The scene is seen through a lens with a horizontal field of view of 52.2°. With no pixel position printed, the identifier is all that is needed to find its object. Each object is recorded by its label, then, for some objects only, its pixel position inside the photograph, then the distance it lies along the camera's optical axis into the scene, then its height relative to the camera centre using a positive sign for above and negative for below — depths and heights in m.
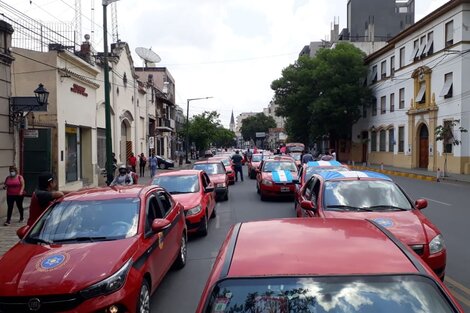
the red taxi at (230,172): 24.09 -1.33
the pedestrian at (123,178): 12.91 -0.88
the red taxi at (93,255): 4.50 -1.19
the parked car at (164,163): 42.72 -1.52
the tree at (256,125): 137.59 +6.16
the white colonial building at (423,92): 31.27 +4.21
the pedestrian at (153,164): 29.03 -1.10
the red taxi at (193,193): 10.09 -1.10
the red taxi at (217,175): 17.03 -1.10
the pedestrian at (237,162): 25.83 -0.88
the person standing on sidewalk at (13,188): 12.35 -1.08
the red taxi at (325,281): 2.65 -0.78
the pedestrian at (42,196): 7.78 -0.81
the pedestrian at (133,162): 28.08 -0.94
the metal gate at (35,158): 18.66 -0.46
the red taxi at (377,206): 6.02 -0.96
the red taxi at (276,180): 16.34 -1.21
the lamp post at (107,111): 16.88 +1.25
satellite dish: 51.62 +9.95
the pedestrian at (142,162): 32.12 -1.08
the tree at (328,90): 49.38 +5.91
